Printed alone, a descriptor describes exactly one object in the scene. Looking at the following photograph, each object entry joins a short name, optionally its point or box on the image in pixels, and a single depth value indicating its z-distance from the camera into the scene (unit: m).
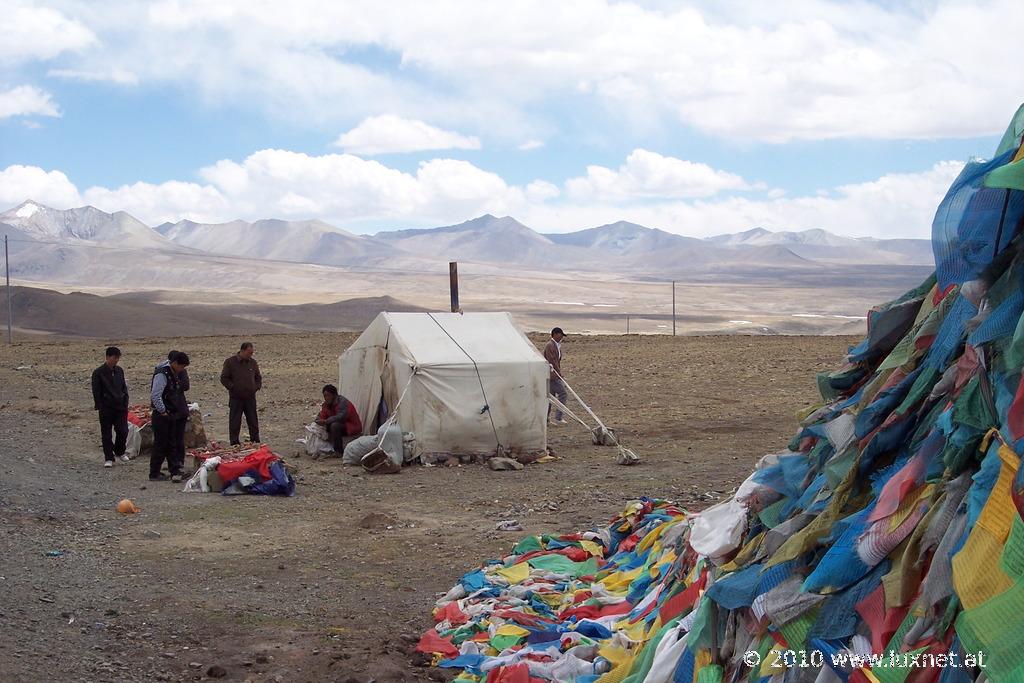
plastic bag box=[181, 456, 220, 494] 10.93
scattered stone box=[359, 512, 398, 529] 9.42
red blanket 10.98
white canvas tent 12.46
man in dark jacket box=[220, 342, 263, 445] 12.74
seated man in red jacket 13.09
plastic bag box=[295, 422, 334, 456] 12.99
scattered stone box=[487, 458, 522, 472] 12.12
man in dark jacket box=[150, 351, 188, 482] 11.16
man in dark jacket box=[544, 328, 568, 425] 14.57
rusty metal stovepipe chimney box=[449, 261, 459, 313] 17.46
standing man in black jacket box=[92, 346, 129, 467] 11.83
